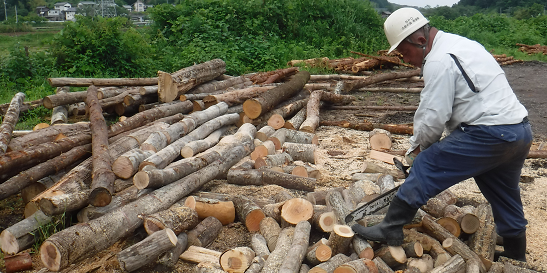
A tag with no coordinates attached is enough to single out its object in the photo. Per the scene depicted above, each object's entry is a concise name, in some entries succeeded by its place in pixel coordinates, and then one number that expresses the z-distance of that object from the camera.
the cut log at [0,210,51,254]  3.75
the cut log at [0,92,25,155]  5.15
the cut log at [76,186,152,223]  4.07
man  3.07
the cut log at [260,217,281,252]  3.78
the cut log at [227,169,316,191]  4.91
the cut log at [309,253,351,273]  3.11
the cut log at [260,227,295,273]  3.29
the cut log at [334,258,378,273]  3.06
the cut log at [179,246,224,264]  3.60
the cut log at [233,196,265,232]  4.06
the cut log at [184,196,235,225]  4.20
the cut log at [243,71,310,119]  7.33
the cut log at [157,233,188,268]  3.58
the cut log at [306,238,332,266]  3.38
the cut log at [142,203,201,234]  3.78
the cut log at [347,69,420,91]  11.04
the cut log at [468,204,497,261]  3.62
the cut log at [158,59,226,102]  7.84
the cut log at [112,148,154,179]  4.78
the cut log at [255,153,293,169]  5.53
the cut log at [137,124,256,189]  4.31
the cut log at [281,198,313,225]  3.85
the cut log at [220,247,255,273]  3.34
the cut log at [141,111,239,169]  5.04
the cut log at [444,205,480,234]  3.74
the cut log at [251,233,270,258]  3.64
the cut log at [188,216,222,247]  3.90
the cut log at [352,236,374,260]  3.39
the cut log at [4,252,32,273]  3.54
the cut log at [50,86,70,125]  7.03
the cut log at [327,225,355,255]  3.39
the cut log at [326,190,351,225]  3.84
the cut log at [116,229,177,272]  3.37
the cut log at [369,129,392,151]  6.52
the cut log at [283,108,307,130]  7.27
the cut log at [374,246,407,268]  3.38
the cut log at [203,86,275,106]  7.80
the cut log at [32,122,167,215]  3.96
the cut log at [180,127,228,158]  5.55
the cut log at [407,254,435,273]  3.38
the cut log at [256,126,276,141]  6.62
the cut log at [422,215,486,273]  3.42
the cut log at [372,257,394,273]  3.29
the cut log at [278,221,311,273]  3.22
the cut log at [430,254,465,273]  3.27
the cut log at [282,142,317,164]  6.09
